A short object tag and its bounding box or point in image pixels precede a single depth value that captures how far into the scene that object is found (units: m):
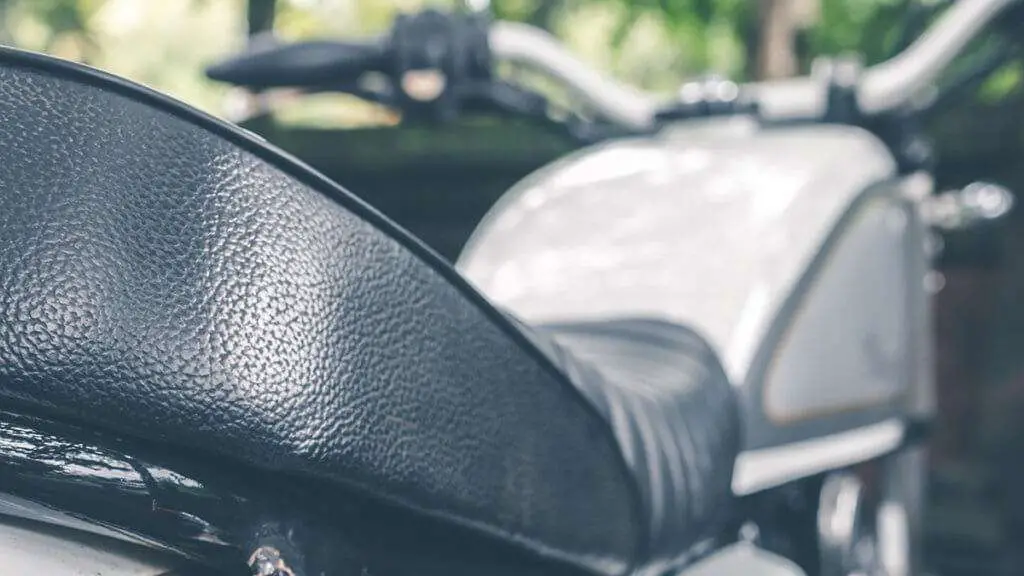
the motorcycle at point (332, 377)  0.60
